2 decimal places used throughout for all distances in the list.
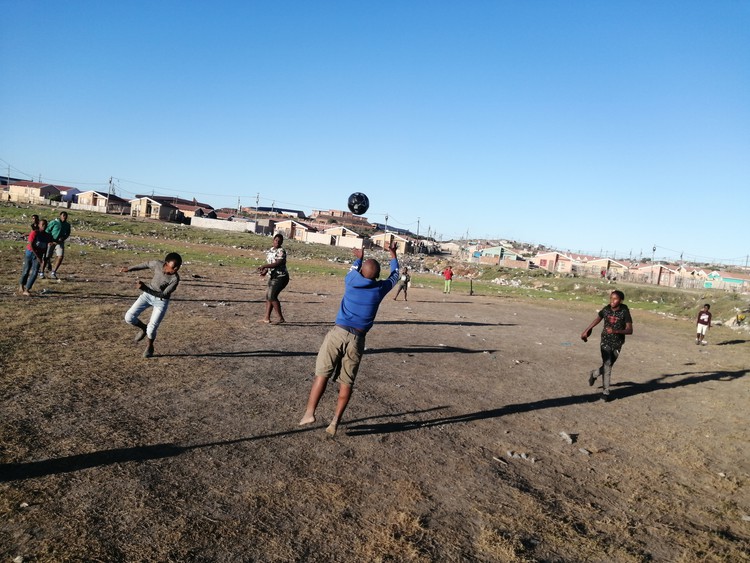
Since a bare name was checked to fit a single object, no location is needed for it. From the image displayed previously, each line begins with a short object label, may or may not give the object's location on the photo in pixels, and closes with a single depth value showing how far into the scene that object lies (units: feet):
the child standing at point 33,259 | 40.47
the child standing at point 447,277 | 89.88
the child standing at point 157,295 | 27.20
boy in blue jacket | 19.77
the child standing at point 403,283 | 71.52
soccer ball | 33.88
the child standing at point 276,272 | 40.32
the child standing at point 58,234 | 49.96
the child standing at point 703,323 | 60.13
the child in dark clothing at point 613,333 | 30.55
